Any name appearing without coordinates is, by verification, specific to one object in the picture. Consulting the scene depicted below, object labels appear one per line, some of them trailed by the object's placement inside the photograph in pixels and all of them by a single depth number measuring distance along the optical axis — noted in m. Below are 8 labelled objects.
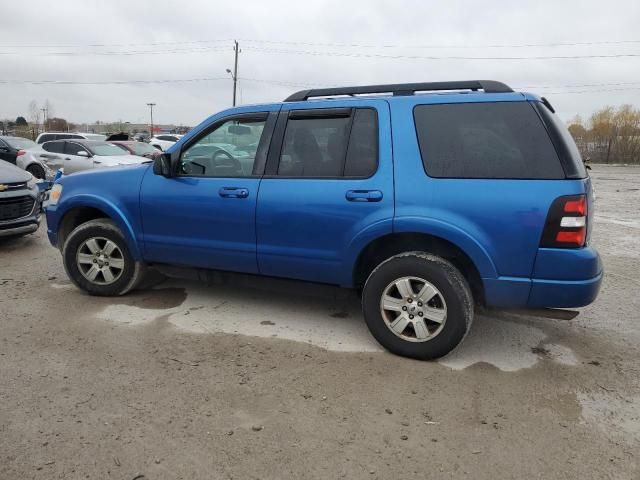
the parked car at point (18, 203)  6.51
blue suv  3.19
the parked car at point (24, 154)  14.42
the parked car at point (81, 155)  14.01
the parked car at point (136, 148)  16.86
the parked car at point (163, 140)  29.76
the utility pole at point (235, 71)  45.06
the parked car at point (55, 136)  18.88
